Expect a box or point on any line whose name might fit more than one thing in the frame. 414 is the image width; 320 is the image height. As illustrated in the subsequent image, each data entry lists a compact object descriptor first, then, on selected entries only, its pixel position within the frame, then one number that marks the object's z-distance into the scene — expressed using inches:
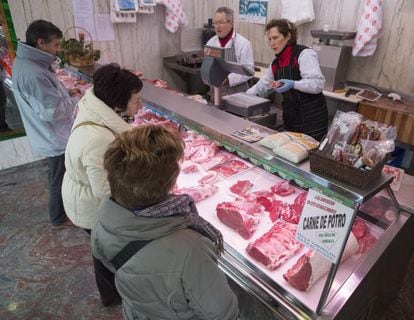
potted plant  144.3
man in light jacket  101.8
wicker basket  47.1
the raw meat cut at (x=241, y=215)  75.0
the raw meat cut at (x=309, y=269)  60.4
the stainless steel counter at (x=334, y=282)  53.0
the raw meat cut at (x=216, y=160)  97.4
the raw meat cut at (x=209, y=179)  92.4
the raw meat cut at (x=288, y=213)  76.9
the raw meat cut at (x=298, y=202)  78.7
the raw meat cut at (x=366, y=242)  65.7
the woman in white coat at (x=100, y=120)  68.8
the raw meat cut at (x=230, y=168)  95.2
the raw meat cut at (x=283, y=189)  85.4
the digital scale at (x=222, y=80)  83.0
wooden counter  138.3
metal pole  46.8
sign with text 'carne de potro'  47.7
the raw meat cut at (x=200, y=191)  85.2
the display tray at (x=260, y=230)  59.2
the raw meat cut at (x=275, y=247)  66.2
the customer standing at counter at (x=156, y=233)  43.4
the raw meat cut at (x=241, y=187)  87.4
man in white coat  151.9
